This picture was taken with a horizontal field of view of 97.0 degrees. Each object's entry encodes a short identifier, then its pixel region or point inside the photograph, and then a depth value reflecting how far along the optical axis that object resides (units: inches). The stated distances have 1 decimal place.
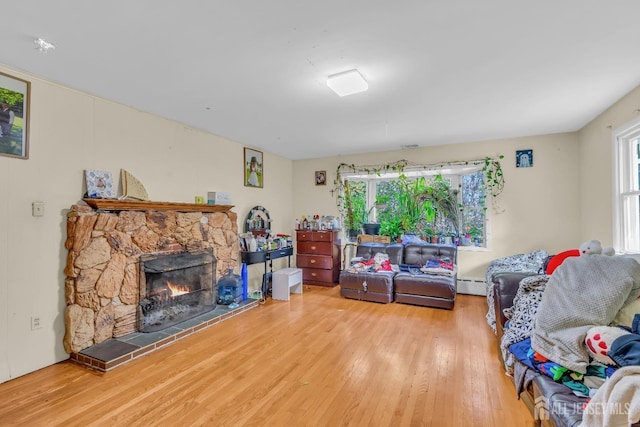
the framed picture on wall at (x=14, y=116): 87.4
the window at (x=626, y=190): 112.9
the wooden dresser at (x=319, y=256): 201.8
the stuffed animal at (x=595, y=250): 83.0
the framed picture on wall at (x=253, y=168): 184.9
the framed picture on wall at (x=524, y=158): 167.2
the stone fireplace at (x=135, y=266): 99.7
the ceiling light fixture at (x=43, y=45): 74.6
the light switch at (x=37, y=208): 93.2
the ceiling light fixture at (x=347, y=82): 92.7
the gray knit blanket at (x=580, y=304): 59.6
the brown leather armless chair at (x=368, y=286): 163.9
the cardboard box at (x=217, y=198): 156.6
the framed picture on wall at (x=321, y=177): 223.9
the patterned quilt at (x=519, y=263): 142.5
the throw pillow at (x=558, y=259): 94.8
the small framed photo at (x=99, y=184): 106.4
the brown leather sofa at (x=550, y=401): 49.7
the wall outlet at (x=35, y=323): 92.3
